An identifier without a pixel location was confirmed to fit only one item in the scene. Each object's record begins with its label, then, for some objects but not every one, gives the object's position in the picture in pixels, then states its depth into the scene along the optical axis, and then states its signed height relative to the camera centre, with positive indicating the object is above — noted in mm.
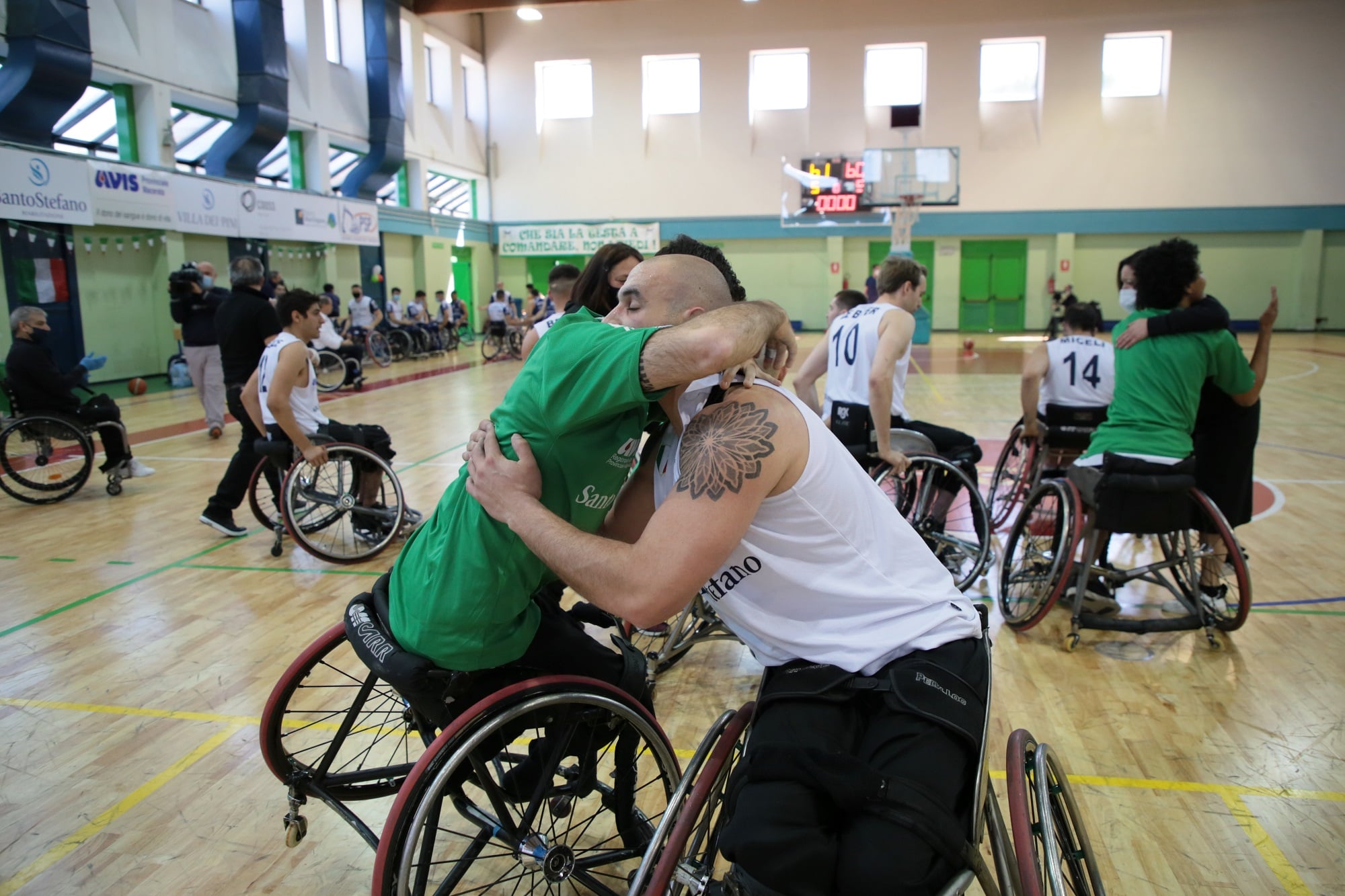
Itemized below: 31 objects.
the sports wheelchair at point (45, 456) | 5848 -990
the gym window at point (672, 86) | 22719 +5432
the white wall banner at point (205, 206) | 12578 +1470
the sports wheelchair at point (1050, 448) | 4480 -764
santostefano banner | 9938 +1393
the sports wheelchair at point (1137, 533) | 3256 -995
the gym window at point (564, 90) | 23172 +5464
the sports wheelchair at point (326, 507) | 4617 -1061
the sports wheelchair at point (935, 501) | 4012 -924
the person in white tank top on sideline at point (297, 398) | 4441 -461
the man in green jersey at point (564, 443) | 1427 -246
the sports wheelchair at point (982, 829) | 1332 -834
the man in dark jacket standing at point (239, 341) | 5160 -201
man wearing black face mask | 5754 -484
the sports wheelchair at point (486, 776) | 1617 -949
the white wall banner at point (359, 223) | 16734 +1575
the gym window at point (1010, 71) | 21484 +5372
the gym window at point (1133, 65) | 21016 +5359
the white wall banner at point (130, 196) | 11180 +1456
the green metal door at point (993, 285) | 22516 +335
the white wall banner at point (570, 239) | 22516 +1639
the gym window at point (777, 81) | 22297 +5418
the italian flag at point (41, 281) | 10742 +366
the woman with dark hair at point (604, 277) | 3244 +94
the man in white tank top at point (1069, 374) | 4422 -382
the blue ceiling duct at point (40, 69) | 10227 +2776
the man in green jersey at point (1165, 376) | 3334 -301
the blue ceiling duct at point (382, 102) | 17719 +4027
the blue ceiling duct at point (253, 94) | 14031 +3336
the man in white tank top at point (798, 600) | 1315 -502
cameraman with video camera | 7969 -197
